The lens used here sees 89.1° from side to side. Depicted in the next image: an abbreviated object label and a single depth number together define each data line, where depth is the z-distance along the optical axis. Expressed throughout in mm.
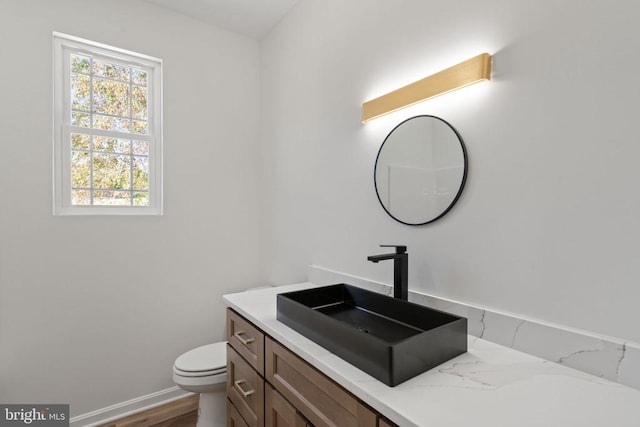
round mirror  1326
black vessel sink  897
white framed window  2100
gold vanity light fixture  1182
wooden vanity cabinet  938
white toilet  1888
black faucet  1368
